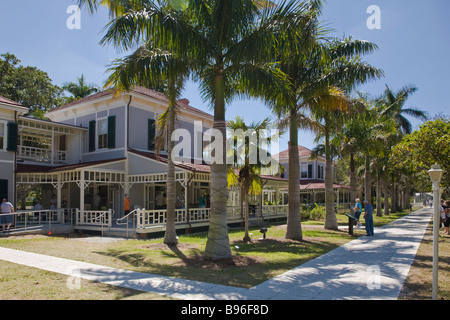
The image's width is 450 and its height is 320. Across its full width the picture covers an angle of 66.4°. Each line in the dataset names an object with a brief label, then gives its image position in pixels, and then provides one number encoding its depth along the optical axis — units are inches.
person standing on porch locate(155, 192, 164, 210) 809.5
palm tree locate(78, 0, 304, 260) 359.6
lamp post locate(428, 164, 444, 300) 231.6
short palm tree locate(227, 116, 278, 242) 540.1
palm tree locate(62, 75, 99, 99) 1422.2
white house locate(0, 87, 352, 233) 689.6
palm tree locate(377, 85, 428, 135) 1275.8
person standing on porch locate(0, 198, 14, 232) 601.0
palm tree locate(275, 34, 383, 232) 553.3
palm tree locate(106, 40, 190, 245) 391.5
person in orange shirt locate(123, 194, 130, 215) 695.0
